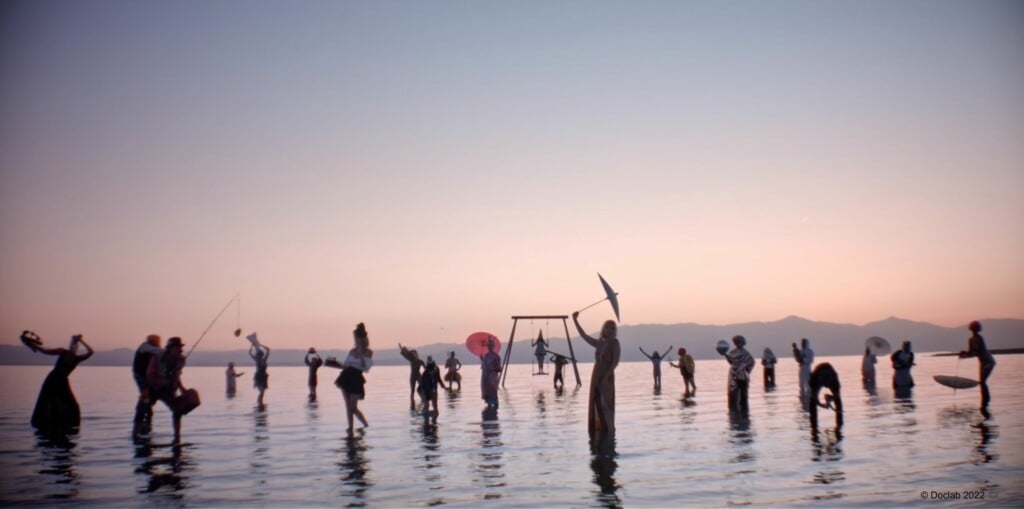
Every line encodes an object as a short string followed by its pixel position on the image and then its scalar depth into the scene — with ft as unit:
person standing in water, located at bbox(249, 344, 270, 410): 107.24
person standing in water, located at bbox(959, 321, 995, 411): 66.39
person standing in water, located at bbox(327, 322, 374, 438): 56.34
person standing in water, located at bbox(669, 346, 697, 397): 109.89
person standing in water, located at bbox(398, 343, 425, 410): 82.19
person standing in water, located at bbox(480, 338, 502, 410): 80.07
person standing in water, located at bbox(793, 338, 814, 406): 101.35
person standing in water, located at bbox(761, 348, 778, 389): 116.75
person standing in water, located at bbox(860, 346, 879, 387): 116.37
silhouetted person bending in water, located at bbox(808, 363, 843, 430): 53.78
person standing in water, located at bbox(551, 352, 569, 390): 132.95
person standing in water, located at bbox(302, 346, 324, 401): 115.38
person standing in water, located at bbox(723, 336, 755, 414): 69.05
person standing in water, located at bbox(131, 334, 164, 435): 56.44
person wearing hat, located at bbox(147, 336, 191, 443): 51.72
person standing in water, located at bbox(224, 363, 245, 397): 130.99
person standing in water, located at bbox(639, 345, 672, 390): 123.75
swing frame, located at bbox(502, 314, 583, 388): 141.79
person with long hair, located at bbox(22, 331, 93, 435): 59.16
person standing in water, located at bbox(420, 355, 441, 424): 75.72
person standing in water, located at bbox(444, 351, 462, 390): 119.67
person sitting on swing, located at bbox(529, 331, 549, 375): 161.68
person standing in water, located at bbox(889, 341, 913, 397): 96.22
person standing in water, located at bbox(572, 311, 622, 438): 49.90
